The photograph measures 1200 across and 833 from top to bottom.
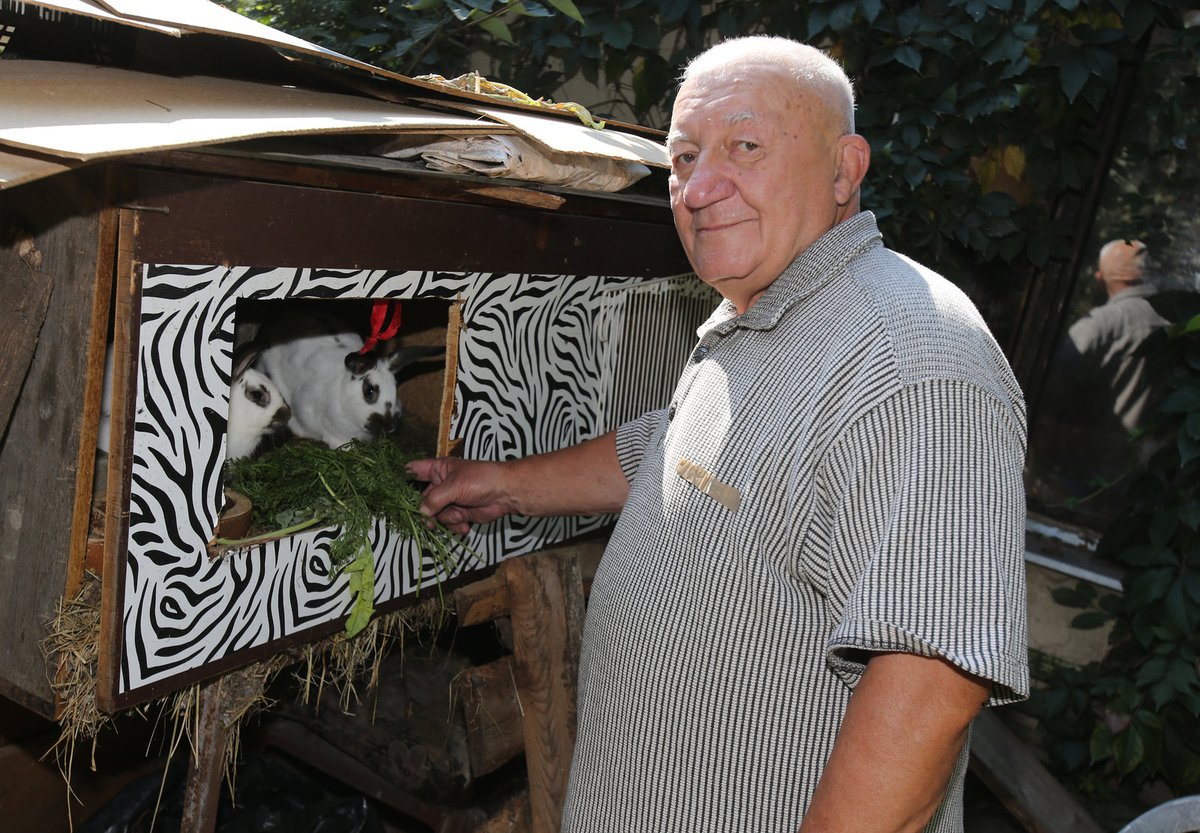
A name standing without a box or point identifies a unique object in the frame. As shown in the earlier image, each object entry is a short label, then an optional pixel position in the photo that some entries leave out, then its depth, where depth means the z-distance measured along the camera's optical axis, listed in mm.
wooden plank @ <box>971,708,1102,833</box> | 3516
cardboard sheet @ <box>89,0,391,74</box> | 1565
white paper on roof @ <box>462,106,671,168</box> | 1992
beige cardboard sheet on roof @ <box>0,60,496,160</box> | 1397
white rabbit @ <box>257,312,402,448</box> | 3047
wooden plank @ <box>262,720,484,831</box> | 3016
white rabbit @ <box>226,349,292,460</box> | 2717
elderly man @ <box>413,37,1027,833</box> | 1360
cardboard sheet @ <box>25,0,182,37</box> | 1533
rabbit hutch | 1649
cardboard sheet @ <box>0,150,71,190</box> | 1308
